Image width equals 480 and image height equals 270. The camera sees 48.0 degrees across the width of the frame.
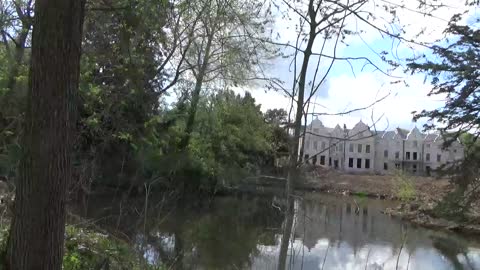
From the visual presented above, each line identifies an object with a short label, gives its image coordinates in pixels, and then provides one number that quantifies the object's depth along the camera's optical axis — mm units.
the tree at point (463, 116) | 18703
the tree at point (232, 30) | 5168
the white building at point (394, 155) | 78594
